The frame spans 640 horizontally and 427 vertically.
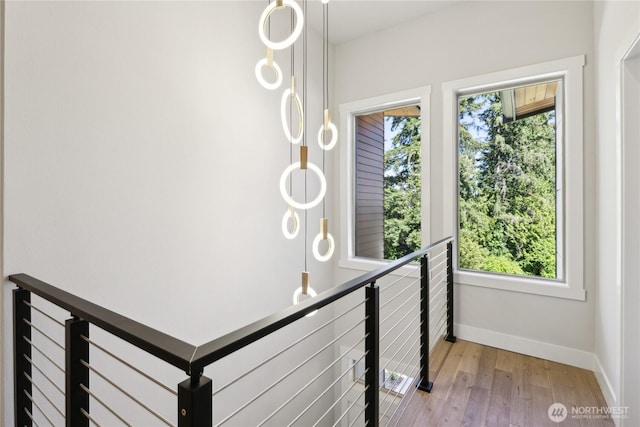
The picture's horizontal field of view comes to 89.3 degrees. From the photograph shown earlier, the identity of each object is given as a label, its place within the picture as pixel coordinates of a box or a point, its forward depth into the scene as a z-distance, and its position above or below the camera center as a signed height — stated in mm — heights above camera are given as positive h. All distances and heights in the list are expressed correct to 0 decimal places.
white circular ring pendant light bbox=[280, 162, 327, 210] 2115 +146
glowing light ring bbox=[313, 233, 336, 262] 2309 -254
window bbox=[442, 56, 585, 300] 2495 +292
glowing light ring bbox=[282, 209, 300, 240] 2299 -76
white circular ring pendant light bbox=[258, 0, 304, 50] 1583 +949
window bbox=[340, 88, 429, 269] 3361 +378
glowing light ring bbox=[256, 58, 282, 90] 1893 +825
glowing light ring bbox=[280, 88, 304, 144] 1918 +674
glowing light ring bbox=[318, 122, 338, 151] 2322 +592
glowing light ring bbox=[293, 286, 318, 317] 2259 -568
